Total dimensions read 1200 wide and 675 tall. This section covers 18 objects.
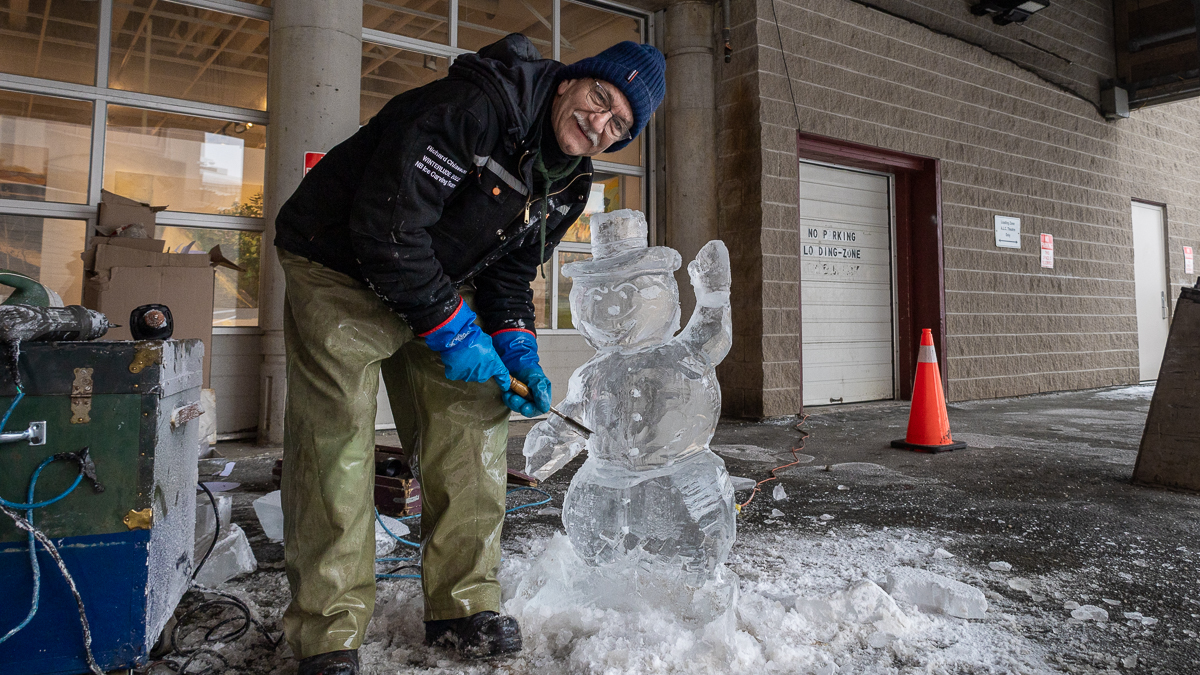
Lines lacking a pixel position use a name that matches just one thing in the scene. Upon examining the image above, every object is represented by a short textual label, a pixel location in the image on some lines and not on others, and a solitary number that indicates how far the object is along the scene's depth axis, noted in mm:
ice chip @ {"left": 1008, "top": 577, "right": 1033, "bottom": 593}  2105
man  1558
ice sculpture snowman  1951
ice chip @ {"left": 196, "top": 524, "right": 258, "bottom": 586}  2141
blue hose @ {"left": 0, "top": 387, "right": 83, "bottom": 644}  1334
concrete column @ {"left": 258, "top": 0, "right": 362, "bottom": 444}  4566
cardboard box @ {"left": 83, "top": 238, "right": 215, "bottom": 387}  3967
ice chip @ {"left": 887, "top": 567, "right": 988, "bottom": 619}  1901
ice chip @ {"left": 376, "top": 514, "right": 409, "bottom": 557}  2482
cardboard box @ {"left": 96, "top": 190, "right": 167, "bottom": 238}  4234
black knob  1604
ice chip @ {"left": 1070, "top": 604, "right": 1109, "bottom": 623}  1886
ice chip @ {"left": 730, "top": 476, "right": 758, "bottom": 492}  3326
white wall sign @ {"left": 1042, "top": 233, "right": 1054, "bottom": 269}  8086
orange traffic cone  4453
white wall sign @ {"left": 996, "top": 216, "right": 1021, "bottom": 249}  7609
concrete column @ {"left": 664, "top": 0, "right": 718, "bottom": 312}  6090
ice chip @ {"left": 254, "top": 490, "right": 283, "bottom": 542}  2582
